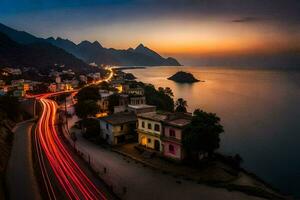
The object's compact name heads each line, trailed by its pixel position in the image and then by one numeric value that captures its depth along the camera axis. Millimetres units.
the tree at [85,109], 57906
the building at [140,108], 50156
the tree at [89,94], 71625
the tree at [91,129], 49062
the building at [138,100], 62222
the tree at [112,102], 65300
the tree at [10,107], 63369
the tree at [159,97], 74412
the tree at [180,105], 80675
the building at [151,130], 40219
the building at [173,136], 37250
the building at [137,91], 90812
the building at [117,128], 45031
